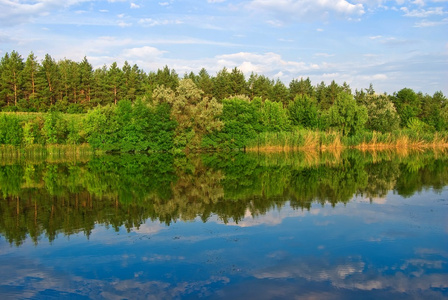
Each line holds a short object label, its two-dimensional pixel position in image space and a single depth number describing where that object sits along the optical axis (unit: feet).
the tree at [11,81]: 184.65
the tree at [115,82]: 195.42
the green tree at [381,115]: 154.92
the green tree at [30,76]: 188.14
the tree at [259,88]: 208.23
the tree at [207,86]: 199.52
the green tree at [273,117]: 143.43
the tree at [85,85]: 201.98
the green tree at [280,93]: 220.10
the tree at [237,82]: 199.21
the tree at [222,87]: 198.18
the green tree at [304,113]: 152.15
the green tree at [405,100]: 197.26
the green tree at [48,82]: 191.31
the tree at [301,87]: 235.79
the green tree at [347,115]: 146.92
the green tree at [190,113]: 130.62
